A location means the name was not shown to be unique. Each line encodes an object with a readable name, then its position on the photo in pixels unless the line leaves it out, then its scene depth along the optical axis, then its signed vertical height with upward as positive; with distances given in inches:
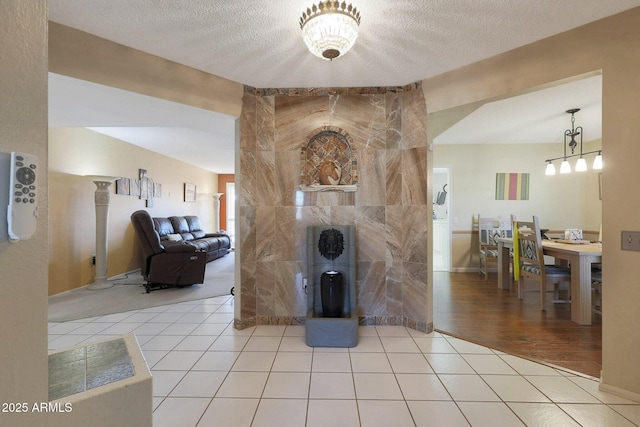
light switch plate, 63.9 -6.2
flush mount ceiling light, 58.4 +41.9
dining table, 110.1 -24.9
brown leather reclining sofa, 156.9 -28.5
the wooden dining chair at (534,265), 127.0 -25.9
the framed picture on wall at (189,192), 279.7 +21.9
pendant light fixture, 131.3 +28.7
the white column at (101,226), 159.5 -9.0
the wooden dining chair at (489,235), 185.0 -15.3
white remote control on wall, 24.7 +1.4
